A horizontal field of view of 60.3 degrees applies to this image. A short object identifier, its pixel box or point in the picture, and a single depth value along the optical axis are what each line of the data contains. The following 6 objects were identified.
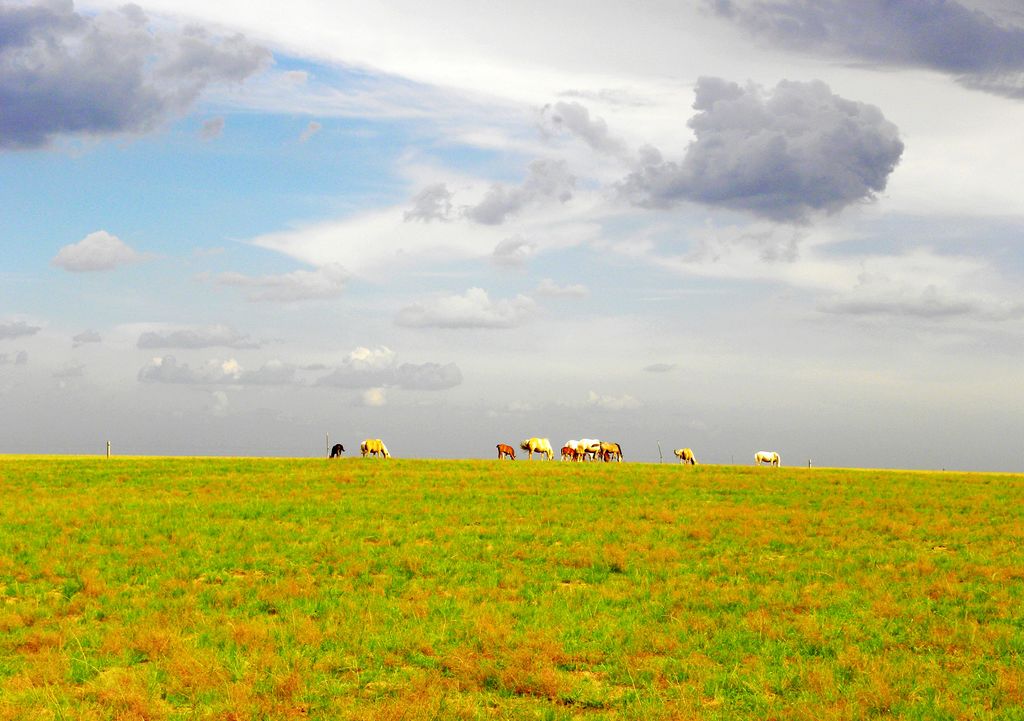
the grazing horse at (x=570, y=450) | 76.82
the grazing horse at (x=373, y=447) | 77.56
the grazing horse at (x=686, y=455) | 84.50
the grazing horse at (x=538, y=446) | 76.31
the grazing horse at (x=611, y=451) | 77.19
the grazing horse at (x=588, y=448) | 75.62
